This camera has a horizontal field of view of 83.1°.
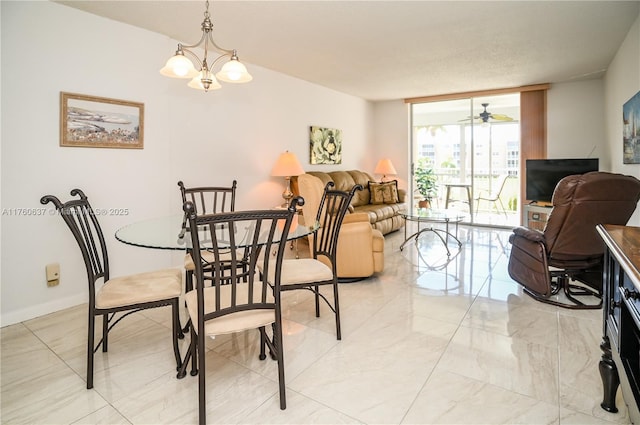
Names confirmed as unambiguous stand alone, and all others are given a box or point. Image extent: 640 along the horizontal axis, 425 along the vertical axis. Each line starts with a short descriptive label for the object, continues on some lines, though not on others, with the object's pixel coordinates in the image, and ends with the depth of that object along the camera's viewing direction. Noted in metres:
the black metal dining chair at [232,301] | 1.46
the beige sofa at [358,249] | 3.40
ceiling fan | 6.28
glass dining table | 1.89
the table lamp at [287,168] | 4.68
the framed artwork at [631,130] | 3.16
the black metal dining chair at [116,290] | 1.83
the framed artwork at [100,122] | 2.85
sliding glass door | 6.40
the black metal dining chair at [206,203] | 2.44
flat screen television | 5.03
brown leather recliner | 2.57
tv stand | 5.02
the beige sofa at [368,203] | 5.20
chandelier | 2.11
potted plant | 7.23
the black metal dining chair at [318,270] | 2.19
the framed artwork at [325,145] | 5.64
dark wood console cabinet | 1.16
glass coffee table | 4.42
